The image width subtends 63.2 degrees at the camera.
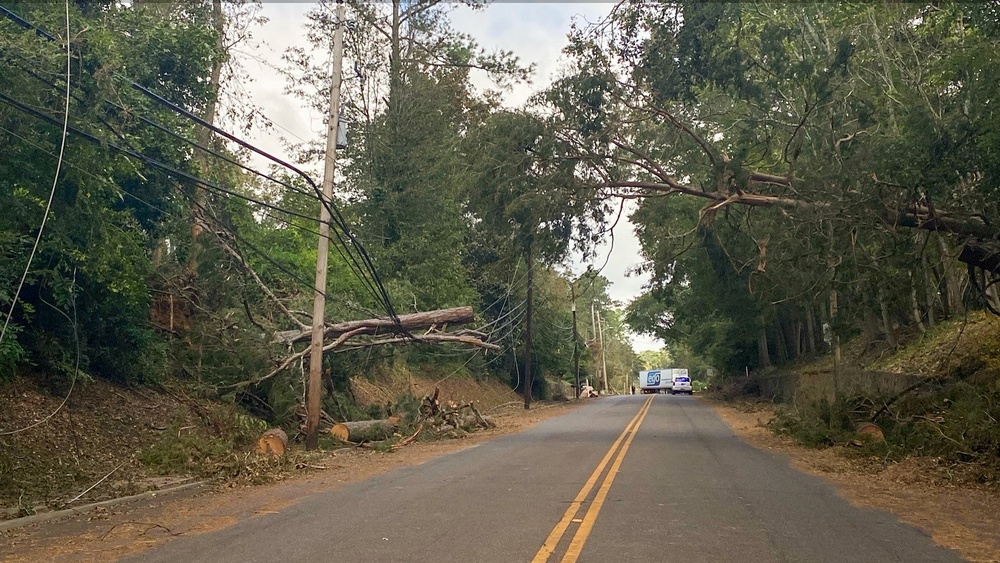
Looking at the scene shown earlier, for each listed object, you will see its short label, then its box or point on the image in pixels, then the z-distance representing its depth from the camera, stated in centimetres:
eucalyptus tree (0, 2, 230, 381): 1116
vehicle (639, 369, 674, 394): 7764
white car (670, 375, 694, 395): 6981
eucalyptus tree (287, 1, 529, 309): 3306
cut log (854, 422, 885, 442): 1557
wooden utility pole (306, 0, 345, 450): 1688
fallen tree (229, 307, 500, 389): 2023
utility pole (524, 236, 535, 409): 3659
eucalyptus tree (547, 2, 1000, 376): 1384
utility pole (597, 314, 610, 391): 8938
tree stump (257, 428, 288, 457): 1503
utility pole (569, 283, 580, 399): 5435
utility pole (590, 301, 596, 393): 8329
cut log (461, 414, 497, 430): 2312
